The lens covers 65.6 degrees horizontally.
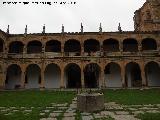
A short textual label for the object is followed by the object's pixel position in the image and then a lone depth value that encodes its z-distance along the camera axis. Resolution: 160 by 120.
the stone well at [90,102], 5.78
